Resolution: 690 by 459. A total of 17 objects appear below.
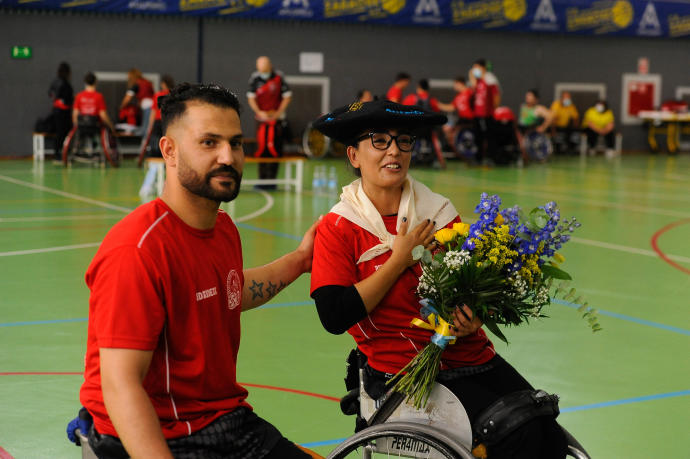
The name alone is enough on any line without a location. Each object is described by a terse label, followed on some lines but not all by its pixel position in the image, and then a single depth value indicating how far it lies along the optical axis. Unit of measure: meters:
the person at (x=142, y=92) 19.05
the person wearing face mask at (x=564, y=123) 25.25
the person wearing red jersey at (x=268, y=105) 14.62
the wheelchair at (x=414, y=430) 2.82
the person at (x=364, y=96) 19.80
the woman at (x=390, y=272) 3.05
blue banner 21.22
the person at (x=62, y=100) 19.16
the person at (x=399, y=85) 18.55
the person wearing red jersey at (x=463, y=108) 20.02
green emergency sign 20.39
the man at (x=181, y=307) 2.28
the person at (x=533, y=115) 22.81
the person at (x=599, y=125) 25.68
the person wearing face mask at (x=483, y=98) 19.64
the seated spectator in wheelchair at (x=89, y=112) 17.91
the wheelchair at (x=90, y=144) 18.23
